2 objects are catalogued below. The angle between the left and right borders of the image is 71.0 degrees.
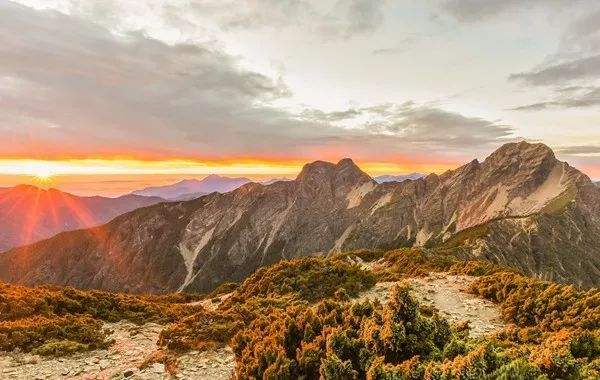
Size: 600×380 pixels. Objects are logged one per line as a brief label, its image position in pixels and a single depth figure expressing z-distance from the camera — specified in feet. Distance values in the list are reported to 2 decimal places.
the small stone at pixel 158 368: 53.21
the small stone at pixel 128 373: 52.54
